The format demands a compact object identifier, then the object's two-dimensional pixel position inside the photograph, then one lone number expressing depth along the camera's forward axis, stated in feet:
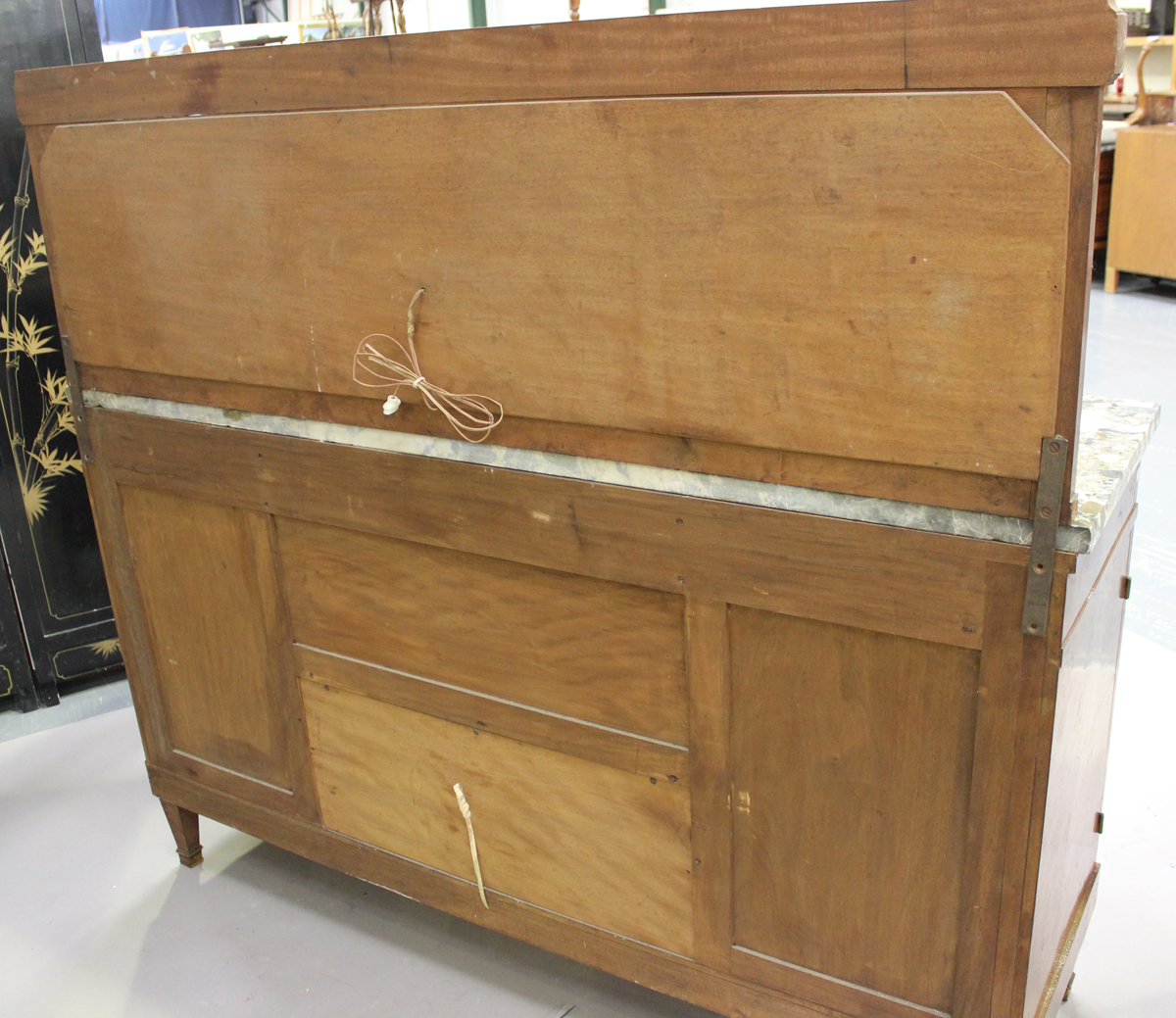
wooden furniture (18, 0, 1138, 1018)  3.48
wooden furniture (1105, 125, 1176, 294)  18.01
